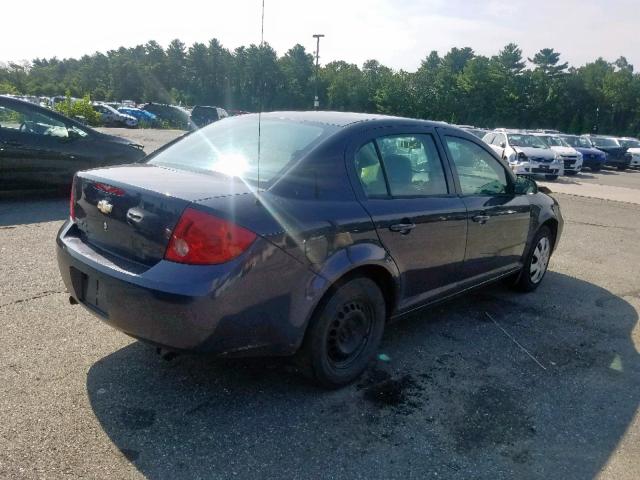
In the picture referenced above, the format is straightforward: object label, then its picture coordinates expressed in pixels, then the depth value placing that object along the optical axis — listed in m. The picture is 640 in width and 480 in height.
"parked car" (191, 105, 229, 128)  33.91
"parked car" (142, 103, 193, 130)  42.16
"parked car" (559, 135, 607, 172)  23.56
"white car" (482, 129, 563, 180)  17.52
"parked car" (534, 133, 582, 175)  19.78
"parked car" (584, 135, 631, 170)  26.30
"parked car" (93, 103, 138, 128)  38.31
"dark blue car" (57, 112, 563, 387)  2.69
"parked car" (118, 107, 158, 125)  42.19
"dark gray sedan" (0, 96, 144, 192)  7.98
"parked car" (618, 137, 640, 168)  27.00
